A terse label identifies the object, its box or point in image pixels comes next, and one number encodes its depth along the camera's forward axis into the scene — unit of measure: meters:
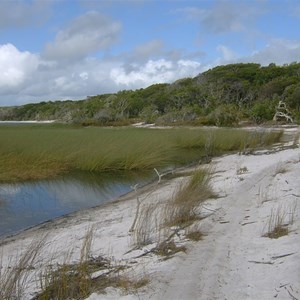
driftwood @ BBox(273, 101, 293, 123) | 33.79
